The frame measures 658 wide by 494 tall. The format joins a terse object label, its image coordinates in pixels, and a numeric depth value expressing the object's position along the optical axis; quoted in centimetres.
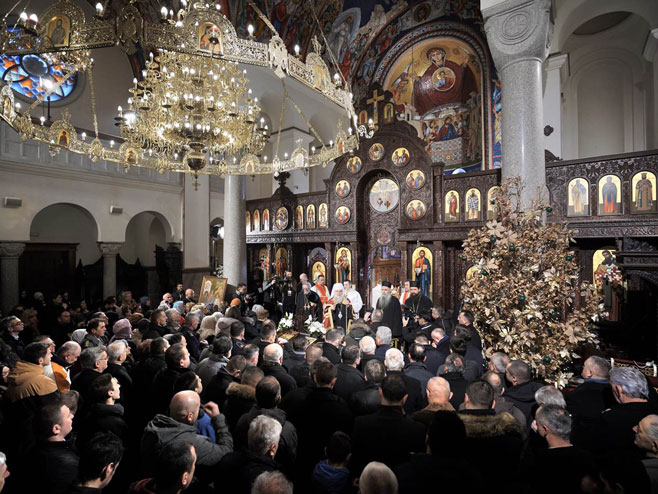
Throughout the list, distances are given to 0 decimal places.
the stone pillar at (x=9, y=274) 1074
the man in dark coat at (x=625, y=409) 273
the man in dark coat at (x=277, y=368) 369
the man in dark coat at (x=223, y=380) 352
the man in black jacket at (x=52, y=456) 230
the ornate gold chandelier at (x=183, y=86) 411
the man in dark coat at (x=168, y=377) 361
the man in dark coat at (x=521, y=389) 327
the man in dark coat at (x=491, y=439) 250
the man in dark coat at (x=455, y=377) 347
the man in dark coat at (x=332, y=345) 459
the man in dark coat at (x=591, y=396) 295
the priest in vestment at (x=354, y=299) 950
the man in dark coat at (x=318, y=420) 300
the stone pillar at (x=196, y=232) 1504
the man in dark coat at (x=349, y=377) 370
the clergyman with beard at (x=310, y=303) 966
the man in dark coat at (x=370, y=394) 324
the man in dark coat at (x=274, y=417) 273
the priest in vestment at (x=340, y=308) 924
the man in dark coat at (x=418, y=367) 383
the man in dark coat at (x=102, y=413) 292
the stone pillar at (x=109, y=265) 1310
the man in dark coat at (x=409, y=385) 352
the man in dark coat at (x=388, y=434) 258
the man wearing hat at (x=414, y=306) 844
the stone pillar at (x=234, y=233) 1246
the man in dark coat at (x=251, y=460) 218
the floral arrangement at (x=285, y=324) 776
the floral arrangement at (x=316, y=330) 698
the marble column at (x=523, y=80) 654
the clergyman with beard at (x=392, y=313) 790
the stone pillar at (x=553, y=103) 1062
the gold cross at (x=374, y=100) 1131
